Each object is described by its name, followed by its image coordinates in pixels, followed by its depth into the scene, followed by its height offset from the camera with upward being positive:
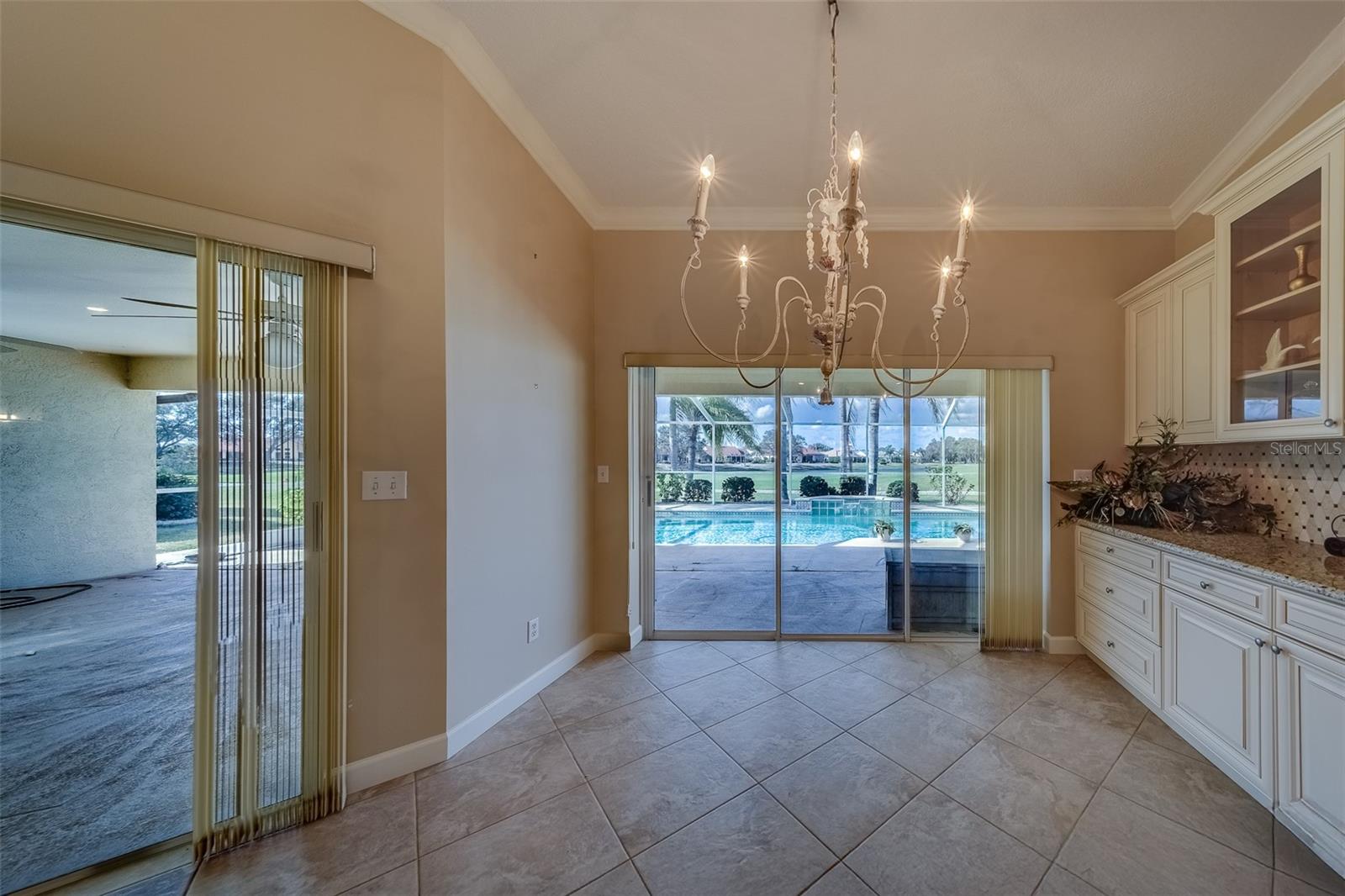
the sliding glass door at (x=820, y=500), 2.96 -0.40
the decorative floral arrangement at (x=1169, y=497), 2.18 -0.29
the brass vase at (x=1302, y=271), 1.66 +0.69
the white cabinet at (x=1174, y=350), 2.13 +0.53
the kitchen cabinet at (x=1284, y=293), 1.54 +0.63
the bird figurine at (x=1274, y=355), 1.79 +0.38
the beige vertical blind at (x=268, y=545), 1.37 -0.34
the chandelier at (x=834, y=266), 1.10 +0.53
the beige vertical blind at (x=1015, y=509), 2.78 -0.43
